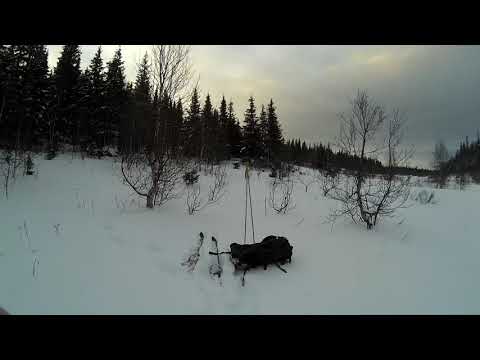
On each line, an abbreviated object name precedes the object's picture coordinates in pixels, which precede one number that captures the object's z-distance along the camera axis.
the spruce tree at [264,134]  30.56
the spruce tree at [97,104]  20.86
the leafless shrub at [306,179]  17.91
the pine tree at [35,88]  17.56
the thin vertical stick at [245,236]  5.65
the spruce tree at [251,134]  31.44
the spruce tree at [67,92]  20.89
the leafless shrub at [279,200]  8.74
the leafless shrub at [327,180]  13.70
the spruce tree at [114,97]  21.72
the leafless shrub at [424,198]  11.59
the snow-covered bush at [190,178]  11.58
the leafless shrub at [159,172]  7.03
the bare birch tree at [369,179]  6.78
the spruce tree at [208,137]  22.47
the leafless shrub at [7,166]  8.90
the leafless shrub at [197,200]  7.57
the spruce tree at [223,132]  27.13
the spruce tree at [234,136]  34.16
